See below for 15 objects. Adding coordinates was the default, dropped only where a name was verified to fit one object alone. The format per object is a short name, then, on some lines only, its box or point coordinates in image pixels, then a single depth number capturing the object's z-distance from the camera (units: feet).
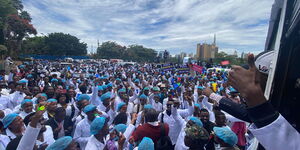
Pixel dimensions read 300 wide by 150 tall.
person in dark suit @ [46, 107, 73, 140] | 10.41
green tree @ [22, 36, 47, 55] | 136.75
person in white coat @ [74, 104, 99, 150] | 10.23
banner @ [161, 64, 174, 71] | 50.65
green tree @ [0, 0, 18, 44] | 76.69
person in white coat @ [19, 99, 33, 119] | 11.34
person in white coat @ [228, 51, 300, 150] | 2.55
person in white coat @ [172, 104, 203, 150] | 8.35
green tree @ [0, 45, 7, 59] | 63.55
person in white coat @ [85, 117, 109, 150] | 7.92
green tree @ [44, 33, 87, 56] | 153.89
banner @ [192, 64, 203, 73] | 41.71
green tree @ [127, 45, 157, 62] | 209.97
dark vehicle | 2.98
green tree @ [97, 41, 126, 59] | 196.95
